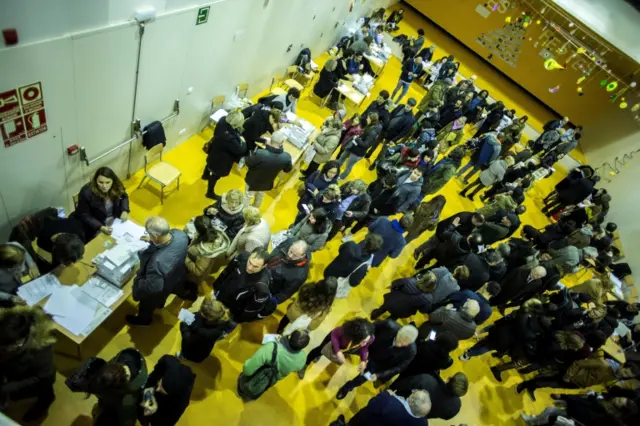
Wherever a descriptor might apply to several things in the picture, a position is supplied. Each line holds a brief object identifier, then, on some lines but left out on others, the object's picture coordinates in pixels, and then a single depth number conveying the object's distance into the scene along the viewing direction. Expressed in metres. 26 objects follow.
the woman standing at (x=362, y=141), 7.32
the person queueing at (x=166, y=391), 3.19
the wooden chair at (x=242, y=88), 7.63
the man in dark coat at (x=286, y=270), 4.17
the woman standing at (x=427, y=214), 6.28
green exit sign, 5.24
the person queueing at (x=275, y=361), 3.54
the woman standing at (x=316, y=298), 4.11
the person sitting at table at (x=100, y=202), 4.12
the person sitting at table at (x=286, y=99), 6.81
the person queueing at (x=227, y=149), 5.66
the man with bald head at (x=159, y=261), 3.72
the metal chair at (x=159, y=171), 5.82
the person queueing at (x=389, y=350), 4.13
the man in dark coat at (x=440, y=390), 3.86
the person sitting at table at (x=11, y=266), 3.18
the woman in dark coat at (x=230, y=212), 4.46
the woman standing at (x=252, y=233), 4.40
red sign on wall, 3.41
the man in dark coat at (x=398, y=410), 3.60
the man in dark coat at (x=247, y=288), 3.91
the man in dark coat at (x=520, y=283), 6.04
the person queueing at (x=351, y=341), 4.06
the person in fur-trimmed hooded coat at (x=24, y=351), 2.73
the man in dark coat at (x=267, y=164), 5.56
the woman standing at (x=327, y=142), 6.50
